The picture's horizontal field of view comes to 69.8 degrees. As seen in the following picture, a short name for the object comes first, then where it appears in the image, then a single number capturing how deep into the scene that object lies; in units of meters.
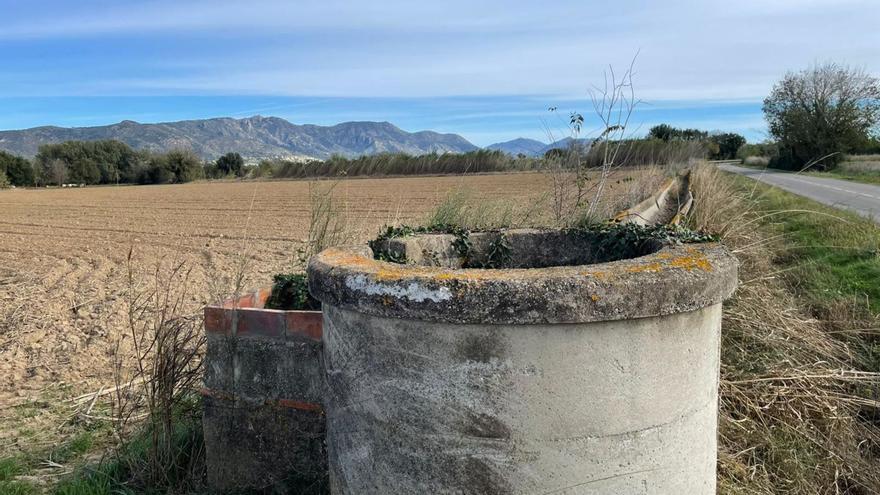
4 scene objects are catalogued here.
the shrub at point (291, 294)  3.75
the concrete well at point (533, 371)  1.83
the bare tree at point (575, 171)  5.85
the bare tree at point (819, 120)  47.87
